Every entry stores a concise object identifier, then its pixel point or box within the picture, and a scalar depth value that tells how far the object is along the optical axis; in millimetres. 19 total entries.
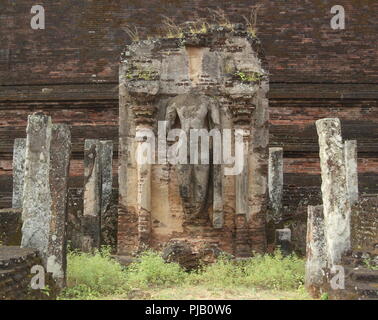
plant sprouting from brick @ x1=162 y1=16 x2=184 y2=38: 8609
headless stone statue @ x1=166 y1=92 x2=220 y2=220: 7895
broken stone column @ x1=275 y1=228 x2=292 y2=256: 8328
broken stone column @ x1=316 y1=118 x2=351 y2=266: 5781
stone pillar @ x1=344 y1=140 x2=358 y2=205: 9703
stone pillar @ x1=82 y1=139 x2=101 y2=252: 8586
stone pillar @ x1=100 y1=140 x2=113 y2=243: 9386
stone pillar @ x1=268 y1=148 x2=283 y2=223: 9273
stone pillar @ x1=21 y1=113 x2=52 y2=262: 6004
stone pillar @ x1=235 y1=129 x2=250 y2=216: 8156
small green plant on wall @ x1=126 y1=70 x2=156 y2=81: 8305
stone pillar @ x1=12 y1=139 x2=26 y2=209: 9977
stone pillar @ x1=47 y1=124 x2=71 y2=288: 6145
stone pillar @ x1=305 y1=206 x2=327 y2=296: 6090
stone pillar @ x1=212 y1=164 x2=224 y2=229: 7953
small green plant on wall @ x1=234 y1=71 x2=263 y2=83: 8289
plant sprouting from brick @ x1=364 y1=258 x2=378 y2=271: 5690
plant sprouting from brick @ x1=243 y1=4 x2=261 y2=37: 13089
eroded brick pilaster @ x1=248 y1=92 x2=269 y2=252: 8195
